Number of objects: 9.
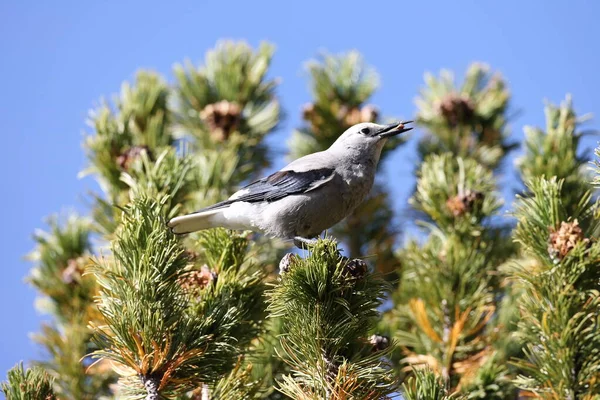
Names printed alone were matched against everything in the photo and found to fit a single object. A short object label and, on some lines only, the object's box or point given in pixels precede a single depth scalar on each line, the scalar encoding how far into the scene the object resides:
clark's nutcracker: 7.34
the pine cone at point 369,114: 9.41
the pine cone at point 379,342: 5.45
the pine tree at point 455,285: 6.46
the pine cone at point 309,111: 9.86
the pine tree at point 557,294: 4.87
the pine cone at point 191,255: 5.57
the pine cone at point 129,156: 7.53
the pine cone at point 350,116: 9.49
